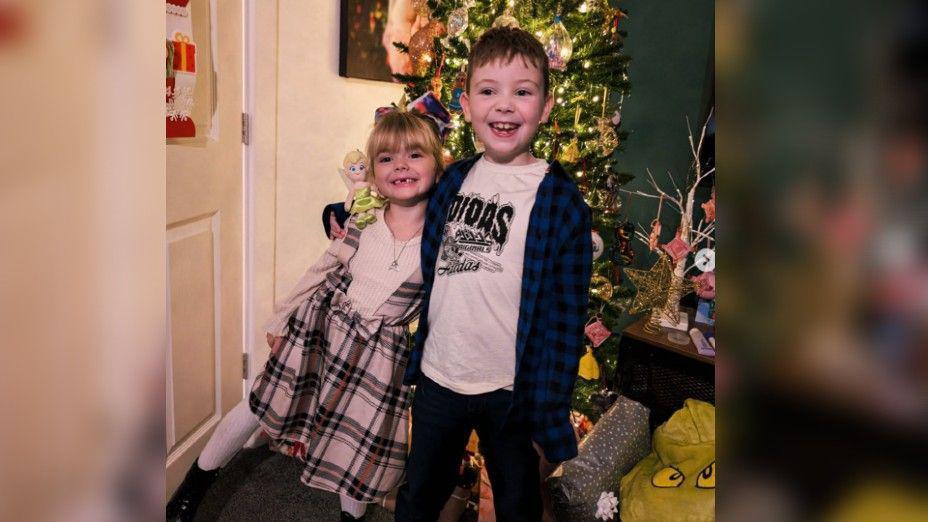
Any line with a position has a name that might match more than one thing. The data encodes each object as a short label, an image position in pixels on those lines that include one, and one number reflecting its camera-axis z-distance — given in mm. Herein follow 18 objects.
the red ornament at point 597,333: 2148
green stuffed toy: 1772
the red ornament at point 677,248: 2312
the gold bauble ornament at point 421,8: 2852
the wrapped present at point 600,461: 1914
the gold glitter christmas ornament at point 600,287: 2154
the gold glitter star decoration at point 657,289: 2404
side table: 2262
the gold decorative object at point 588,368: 2266
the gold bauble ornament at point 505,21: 1832
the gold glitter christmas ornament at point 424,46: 2273
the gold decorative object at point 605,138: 2154
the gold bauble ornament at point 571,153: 2016
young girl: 1634
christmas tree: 1950
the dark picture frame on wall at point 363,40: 2768
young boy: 1366
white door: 1946
